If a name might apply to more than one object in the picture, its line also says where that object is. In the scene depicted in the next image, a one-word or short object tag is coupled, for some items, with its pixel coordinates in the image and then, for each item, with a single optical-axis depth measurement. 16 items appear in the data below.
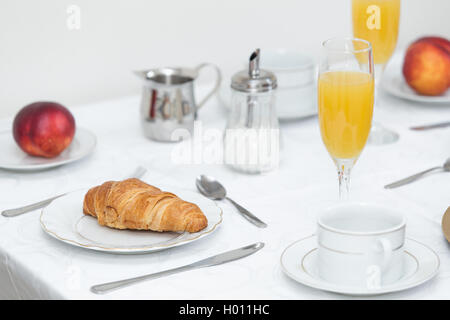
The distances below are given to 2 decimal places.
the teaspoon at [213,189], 1.40
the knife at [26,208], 1.40
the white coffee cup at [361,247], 1.18
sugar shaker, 1.52
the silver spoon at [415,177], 1.48
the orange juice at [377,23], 1.63
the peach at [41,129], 1.55
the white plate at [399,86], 1.78
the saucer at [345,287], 1.18
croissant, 1.31
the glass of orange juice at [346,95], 1.35
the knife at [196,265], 1.23
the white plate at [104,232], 1.29
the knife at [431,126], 1.69
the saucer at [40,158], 1.54
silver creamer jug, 1.64
